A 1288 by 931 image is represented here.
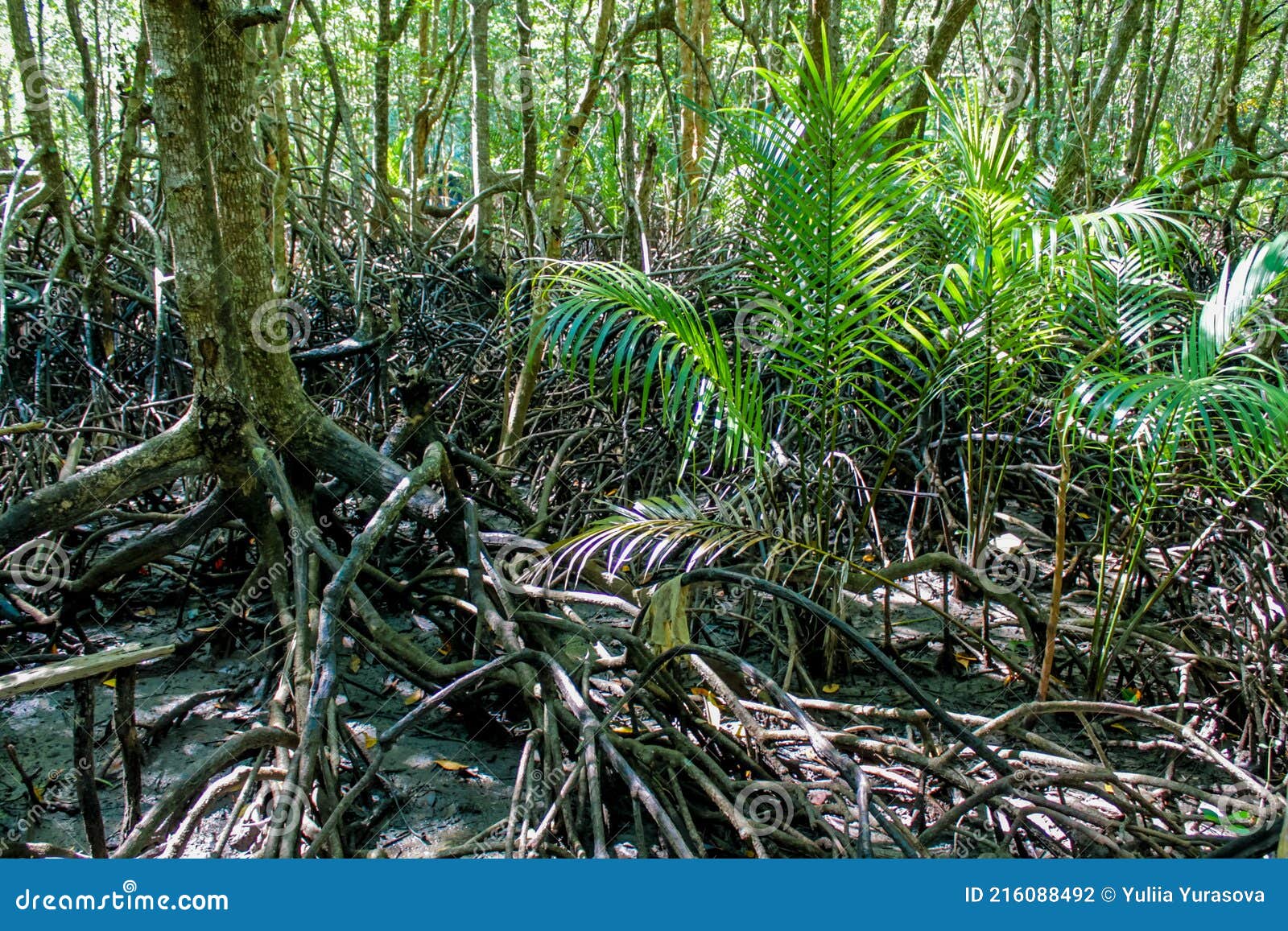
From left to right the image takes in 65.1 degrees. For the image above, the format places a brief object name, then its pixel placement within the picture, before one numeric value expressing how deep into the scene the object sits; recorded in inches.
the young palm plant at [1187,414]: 69.3
